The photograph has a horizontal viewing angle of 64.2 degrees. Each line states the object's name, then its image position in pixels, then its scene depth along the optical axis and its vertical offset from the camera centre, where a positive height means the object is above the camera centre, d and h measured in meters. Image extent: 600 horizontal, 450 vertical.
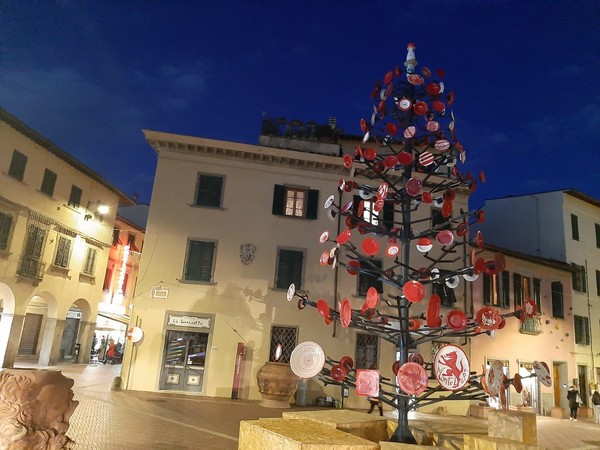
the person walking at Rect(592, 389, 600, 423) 22.77 -1.32
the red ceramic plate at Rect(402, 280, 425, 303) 5.27 +0.75
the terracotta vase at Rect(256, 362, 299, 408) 17.44 -1.29
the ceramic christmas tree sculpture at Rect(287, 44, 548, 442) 5.30 +1.23
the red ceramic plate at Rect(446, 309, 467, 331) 5.62 +0.51
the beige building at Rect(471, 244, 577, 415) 23.28 +2.20
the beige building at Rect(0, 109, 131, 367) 21.56 +4.25
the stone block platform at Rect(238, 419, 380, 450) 3.25 -0.60
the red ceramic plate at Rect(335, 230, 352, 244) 6.46 +1.54
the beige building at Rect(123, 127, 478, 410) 18.86 +3.11
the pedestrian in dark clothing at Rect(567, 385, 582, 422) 23.19 -1.32
